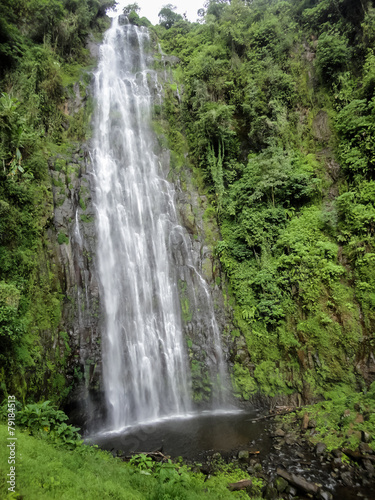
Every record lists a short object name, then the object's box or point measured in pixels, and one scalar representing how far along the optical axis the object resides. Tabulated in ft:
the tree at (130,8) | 90.05
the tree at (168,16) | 91.35
